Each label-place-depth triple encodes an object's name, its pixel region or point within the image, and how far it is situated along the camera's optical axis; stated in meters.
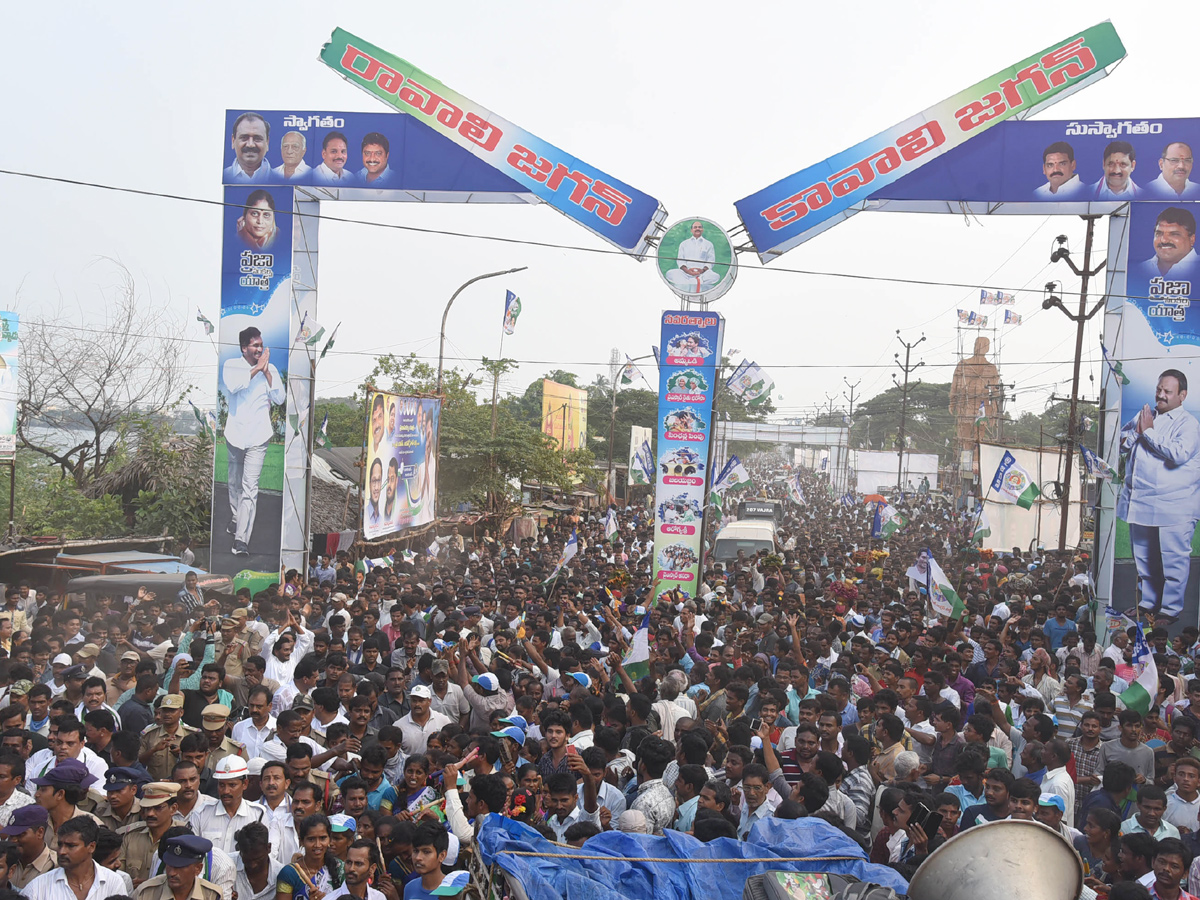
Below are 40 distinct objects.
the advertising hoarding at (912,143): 14.21
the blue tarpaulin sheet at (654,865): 3.81
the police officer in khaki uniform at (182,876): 4.31
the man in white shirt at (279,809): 5.14
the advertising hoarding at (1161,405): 14.82
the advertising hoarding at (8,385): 17.75
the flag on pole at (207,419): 16.45
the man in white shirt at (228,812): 5.12
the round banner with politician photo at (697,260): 14.88
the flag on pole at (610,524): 20.55
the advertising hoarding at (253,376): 15.75
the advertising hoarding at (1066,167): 14.58
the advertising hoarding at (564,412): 41.69
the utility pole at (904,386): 46.67
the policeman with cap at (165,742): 6.23
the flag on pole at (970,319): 52.81
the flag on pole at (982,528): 24.42
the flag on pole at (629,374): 36.50
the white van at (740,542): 22.61
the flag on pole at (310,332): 16.06
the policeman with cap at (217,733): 6.04
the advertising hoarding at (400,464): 17.06
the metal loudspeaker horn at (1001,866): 3.39
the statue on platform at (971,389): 55.00
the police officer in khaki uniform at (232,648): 8.70
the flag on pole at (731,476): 17.22
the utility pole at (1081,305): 19.52
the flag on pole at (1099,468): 15.01
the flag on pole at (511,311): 28.97
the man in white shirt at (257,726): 6.49
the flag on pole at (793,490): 37.33
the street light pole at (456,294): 24.81
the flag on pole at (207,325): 15.14
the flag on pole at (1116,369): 15.08
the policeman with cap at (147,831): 4.85
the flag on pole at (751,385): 22.17
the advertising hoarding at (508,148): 15.04
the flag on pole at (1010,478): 22.47
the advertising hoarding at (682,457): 15.10
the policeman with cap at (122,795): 5.19
